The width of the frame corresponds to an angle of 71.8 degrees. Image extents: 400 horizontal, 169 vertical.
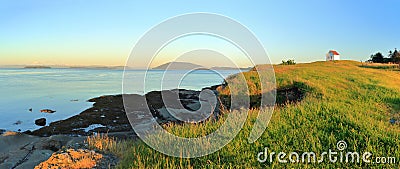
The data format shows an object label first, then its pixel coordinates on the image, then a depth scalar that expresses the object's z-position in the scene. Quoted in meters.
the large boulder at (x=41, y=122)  18.08
